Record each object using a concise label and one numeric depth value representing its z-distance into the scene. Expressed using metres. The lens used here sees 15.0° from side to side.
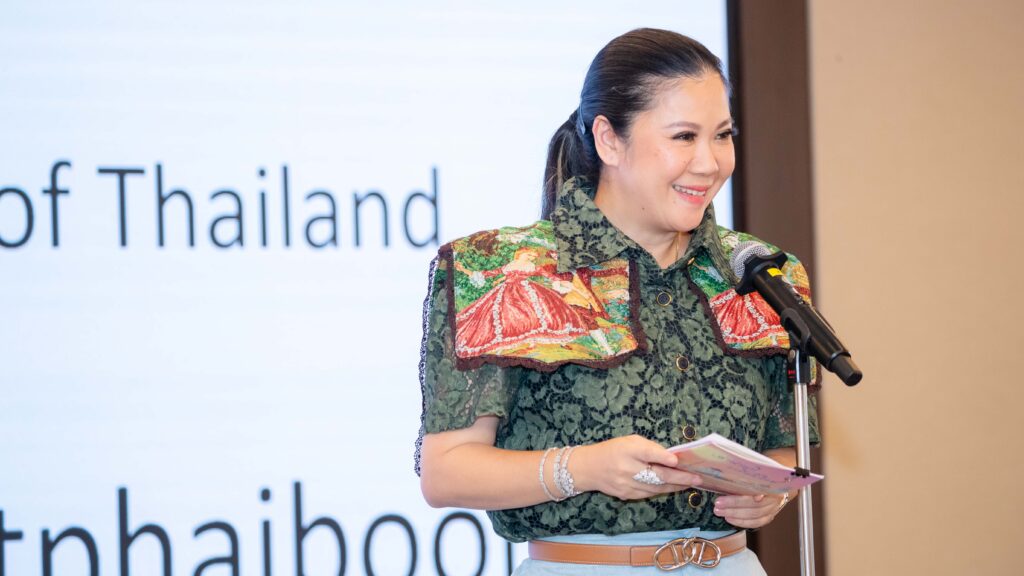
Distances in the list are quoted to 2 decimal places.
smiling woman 4.48
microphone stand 4.30
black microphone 4.24
